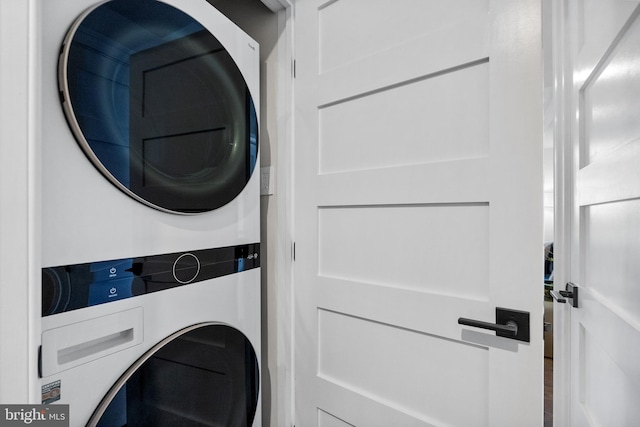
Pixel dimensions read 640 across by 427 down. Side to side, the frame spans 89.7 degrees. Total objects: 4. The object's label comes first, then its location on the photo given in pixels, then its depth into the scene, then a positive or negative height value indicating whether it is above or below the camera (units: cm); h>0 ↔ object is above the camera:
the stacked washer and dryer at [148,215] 67 +0
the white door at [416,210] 88 +2
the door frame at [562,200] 102 +6
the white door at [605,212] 58 +1
